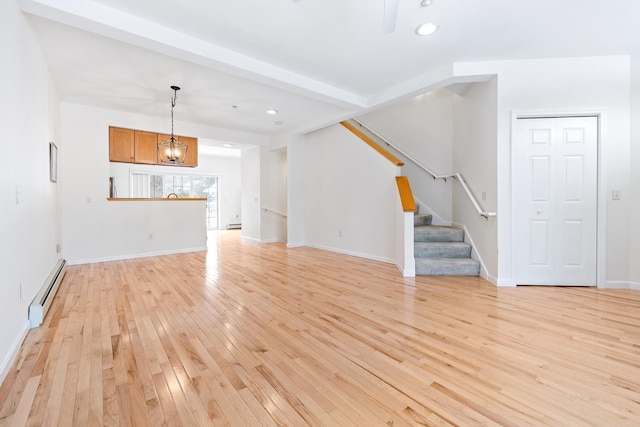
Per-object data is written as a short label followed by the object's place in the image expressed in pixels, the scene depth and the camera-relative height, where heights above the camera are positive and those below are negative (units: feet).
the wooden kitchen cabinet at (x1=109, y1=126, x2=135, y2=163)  16.83 +4.09
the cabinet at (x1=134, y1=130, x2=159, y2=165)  17.83 +4.16
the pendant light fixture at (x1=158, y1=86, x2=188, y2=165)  14.06 +3.21
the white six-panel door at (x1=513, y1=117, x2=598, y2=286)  10.86 +0.36
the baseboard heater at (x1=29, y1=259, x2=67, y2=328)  7.64 -2.85
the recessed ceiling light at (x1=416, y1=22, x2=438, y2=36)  8.55 +5.80
